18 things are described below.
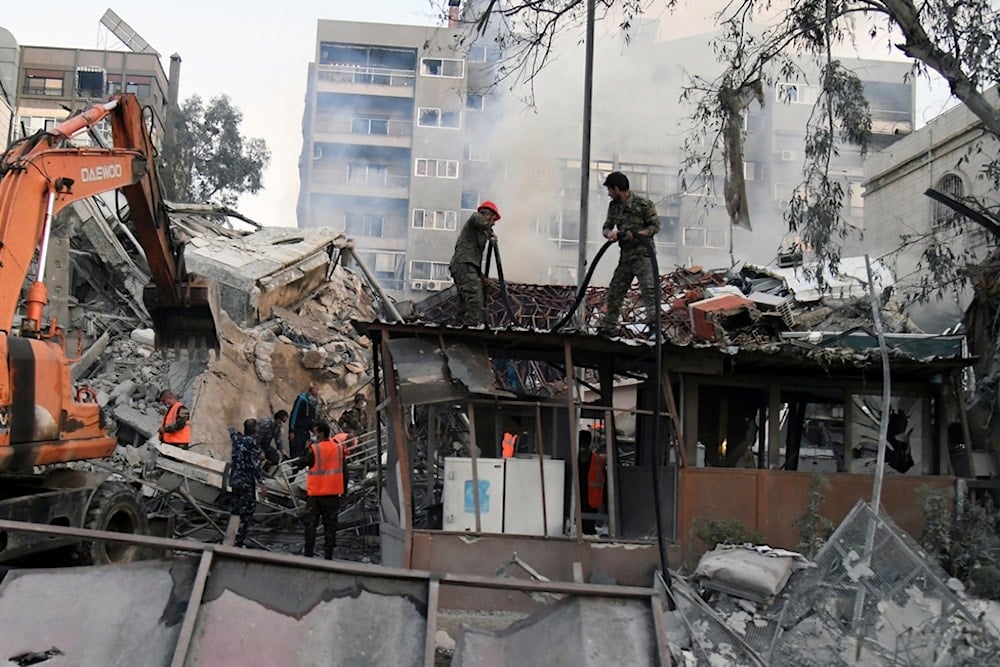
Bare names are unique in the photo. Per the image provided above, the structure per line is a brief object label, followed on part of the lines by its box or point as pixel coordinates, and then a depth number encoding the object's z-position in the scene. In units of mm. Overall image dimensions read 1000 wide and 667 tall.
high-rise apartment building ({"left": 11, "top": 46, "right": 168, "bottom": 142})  47812
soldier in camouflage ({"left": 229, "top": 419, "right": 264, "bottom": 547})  11531
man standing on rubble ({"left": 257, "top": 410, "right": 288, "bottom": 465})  14828
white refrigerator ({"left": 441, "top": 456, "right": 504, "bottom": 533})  10445
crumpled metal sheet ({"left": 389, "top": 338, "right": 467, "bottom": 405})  9914
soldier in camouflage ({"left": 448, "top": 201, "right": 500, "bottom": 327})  11078
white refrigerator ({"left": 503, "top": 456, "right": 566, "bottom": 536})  10594
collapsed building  4422
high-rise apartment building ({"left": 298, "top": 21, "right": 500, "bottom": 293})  45875
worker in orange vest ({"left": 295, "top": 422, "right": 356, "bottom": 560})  11461
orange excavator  7480
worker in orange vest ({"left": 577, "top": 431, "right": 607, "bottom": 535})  12734
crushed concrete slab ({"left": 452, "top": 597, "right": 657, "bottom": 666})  4324
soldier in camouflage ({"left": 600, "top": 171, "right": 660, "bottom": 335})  10438
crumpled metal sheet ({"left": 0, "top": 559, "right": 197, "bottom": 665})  4176
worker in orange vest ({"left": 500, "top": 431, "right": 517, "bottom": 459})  13946
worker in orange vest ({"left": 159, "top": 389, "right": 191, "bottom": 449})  13781
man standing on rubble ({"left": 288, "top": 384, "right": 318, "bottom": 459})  15898
